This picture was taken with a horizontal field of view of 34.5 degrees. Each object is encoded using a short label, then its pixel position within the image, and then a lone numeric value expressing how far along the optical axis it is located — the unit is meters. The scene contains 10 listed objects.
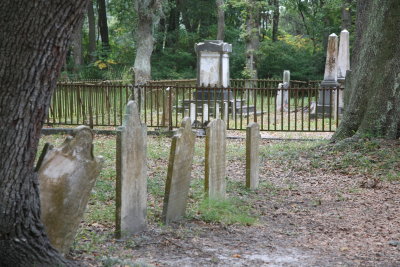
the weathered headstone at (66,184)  5.24
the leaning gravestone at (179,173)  6.87
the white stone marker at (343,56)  23.44
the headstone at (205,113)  18.89
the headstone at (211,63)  21.81
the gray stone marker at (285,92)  26.43
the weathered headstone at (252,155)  9.23
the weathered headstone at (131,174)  6.14
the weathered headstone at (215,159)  7.96
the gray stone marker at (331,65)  23.00
